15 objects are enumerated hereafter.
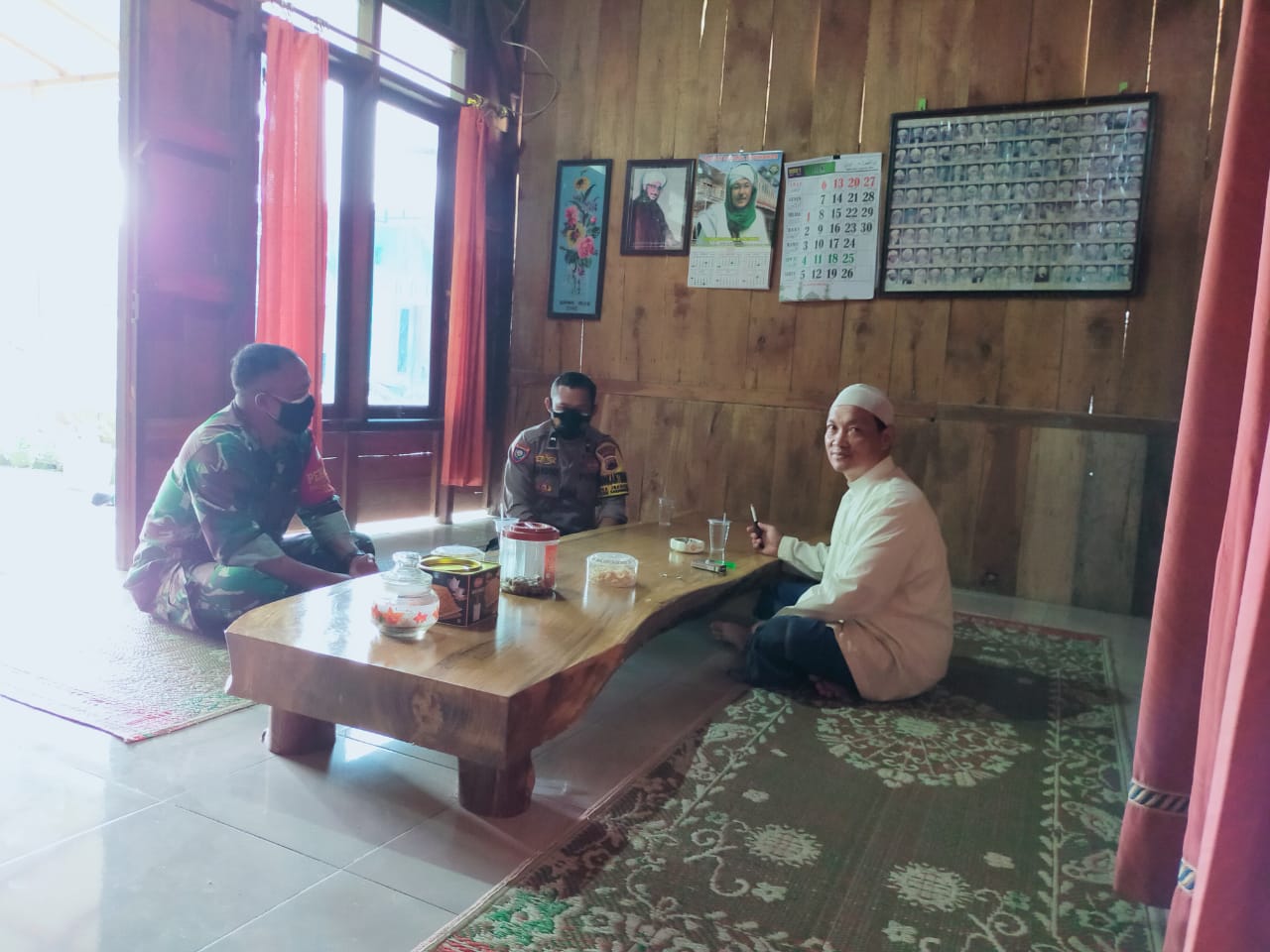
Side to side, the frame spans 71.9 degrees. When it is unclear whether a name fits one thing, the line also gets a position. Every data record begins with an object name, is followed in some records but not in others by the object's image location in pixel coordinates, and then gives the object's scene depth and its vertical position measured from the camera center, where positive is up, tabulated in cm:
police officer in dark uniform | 342 -42
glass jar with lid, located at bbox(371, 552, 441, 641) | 168 -47
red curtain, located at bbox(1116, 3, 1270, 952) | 73 -22
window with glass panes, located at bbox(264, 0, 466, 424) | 433 +77
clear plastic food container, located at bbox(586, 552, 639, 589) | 221 -50
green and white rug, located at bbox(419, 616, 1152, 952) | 138 -86
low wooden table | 149 -56
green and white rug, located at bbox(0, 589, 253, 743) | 203 -86
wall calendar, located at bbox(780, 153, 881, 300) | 432 +79
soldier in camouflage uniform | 253 -49
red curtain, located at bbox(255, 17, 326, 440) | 368 +67
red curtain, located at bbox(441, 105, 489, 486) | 483 +33
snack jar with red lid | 205 -45
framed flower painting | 500 +76
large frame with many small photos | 387 +92
